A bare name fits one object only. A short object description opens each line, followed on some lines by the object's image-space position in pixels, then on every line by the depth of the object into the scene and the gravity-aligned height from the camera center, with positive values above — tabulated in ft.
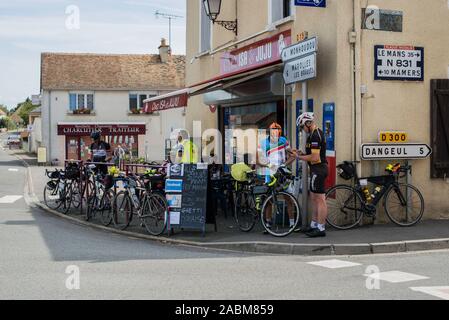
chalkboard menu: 35.12 -2.05
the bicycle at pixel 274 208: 33.81 -2.73
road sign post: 34.11 +5.12
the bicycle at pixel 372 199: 35.17 -2.36
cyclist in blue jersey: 34.40 +0.27
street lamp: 49.44 +11.87
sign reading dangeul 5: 35.65 +0.39
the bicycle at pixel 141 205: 36.01 -2.72
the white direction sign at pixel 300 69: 34.04 +5.00
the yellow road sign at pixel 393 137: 36.45 +1.21
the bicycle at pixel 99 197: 41.32 -2.53
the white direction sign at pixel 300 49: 33.94 +6.13
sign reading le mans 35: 36.35 +5.53
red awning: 41.78 +5.26
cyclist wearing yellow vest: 48.03 +0.55
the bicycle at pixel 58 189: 50.08 -2.40
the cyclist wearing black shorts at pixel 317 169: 32.58 -0.56
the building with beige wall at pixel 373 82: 35.86 +4.51
